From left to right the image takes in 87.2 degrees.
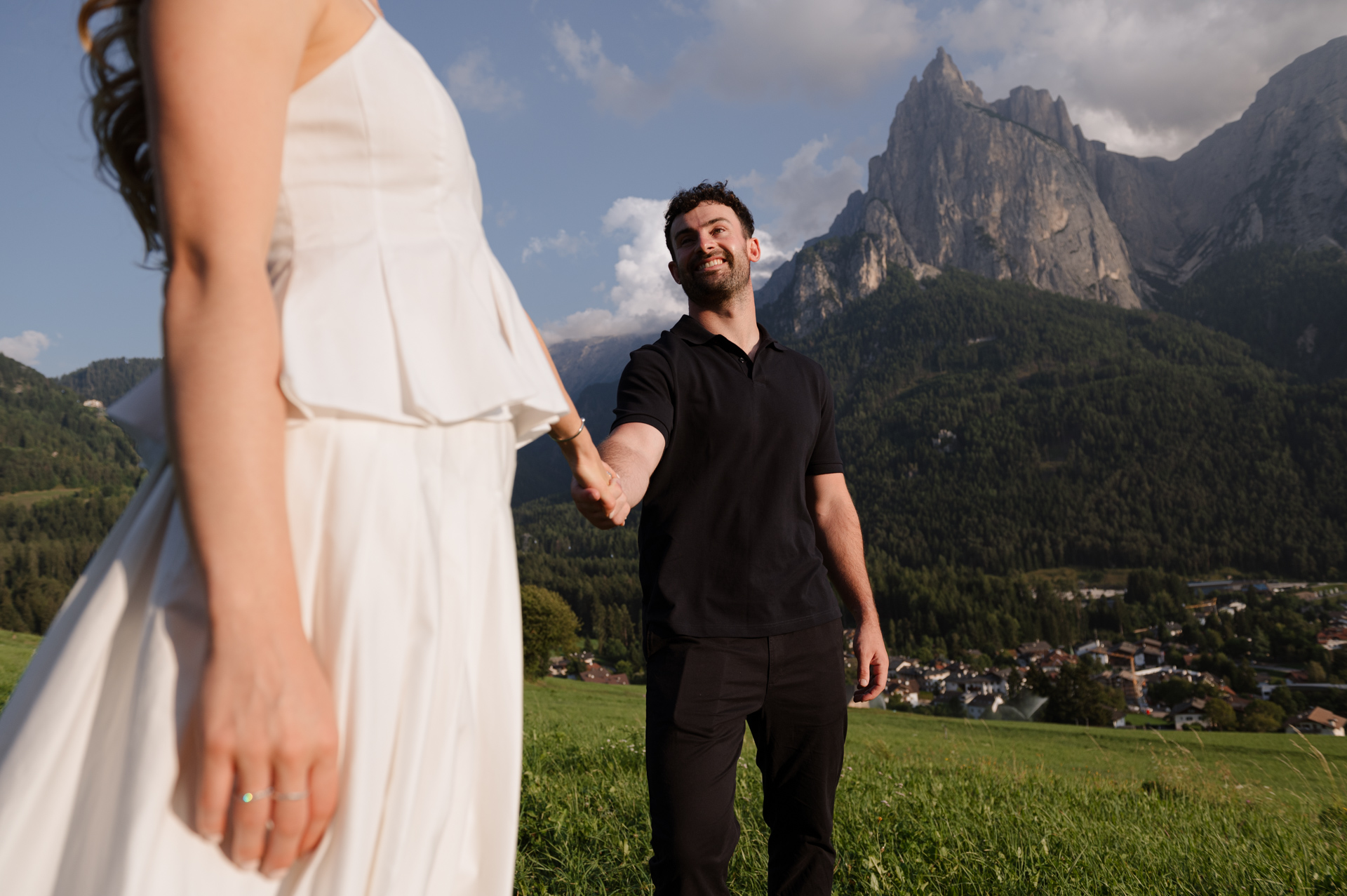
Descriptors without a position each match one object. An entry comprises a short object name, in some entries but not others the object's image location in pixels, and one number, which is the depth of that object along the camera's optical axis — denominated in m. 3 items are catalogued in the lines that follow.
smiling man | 2.18
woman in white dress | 0.72
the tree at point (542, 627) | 38.06
